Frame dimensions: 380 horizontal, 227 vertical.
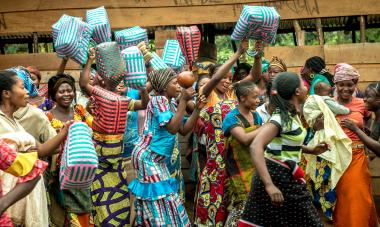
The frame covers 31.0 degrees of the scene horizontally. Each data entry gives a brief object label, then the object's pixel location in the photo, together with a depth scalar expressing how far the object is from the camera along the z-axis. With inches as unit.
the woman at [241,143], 236.5
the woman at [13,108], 192.5
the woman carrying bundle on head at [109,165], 246.1
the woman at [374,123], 244.5
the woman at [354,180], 255.6
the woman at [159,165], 233.1
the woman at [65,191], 241.0
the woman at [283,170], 193.5
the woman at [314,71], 293.4
